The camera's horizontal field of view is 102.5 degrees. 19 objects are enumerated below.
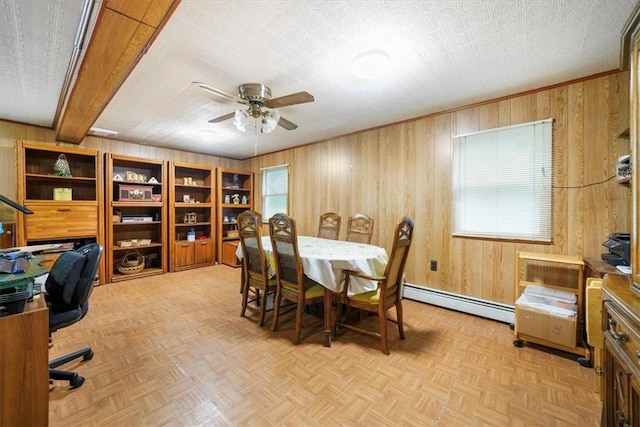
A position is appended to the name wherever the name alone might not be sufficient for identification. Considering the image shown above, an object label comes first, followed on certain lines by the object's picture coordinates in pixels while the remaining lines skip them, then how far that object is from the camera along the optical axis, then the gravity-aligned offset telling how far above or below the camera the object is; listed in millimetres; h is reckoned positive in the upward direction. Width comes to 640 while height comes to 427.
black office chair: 1675 -554
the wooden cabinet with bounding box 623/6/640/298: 1124 +336
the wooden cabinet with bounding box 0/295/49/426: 1158 -743
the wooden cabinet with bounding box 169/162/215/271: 4684 -88
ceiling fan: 2285 +954
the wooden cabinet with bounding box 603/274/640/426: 898 -539
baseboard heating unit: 2672 -1053
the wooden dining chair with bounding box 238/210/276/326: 2475 -513
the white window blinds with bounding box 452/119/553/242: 2490 +304
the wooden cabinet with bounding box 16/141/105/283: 3311 +206
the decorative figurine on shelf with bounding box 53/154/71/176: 3631 +599
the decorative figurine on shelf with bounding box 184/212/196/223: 5207 -146
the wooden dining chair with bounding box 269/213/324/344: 2191 -572
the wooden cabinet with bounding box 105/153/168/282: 4043 -63
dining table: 2166 -510
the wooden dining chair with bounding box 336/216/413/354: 2041 -654
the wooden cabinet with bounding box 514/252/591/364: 2020 -823
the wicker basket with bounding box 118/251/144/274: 4219 -902
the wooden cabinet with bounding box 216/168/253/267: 5316 +226
